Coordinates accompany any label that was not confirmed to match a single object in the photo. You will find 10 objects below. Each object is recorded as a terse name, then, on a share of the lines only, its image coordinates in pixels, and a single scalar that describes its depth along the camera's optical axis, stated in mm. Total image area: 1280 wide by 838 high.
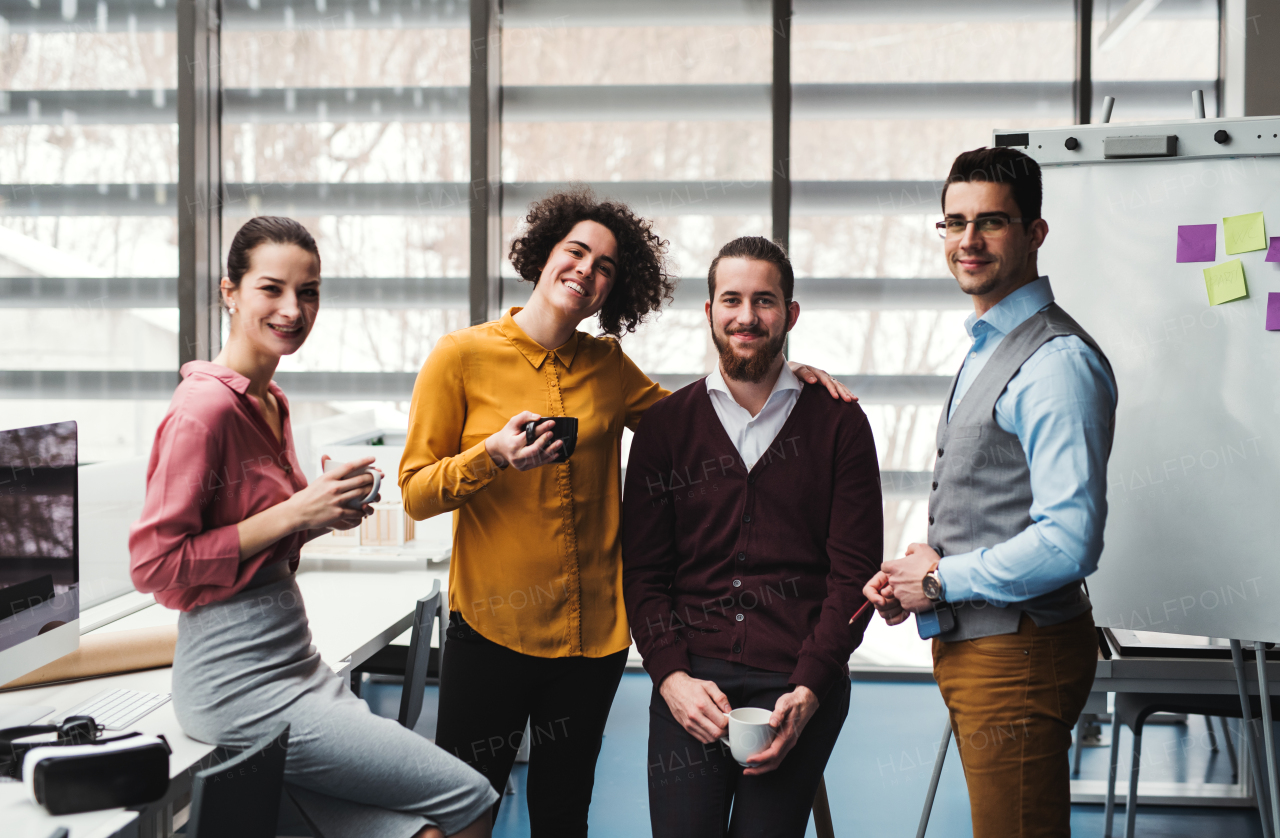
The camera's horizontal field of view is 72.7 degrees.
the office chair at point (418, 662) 2275
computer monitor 1644
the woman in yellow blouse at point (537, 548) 1690
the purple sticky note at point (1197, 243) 2227
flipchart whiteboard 2154
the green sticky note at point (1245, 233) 2180
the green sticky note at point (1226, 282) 2184
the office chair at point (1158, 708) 2373
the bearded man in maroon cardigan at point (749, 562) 1609
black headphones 1402
